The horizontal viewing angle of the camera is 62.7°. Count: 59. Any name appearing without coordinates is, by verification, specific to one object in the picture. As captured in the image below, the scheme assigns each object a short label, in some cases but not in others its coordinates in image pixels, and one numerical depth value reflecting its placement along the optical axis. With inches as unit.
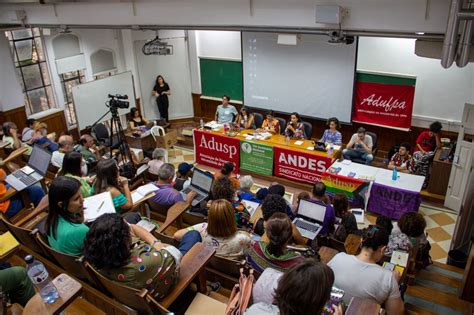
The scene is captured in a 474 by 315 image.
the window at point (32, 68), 319.7
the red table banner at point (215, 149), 293.8
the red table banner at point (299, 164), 258.8
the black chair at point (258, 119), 316.2
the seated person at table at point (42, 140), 256.2
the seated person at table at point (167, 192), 167.5
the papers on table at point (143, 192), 157.6
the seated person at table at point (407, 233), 143.9
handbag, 84.3
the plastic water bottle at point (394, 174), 231.0
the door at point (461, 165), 222.0
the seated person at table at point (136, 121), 329.3
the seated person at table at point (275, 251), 100.2
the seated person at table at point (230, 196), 161.8
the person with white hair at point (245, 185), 200.2
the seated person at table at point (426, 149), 253.0
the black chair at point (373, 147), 268.2
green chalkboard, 365.3
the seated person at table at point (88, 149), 238.2
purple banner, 218.7
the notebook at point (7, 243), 111.2
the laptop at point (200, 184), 184.5
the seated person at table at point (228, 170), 203.8
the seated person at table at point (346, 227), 162.7
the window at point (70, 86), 347.3
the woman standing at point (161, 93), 386.9
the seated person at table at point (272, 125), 297.3
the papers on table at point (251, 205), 178.9
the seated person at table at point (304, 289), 64.8
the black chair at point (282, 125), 303.6
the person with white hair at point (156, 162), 226.8
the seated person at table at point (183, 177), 200.2
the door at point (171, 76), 390.3
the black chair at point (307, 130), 291.0
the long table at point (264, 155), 262.8
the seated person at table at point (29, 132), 265.9
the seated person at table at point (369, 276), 100.7
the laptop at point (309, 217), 163.5
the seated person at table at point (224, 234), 120.0
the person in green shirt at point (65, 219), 101.2
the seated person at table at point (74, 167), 146.6
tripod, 220.2
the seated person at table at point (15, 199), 152.6
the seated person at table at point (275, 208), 140.0
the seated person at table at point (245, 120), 309.3
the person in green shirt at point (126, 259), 83.5
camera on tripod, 232.1
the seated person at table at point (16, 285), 95.3
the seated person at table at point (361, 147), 265.7
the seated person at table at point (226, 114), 325.7
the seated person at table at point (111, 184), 140.6
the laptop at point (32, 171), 158.4
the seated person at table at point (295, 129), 285.4
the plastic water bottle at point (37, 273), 103.5
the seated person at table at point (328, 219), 170.2
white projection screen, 307.1
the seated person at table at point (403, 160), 253.9
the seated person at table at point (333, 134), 274.7
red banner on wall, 289.3
